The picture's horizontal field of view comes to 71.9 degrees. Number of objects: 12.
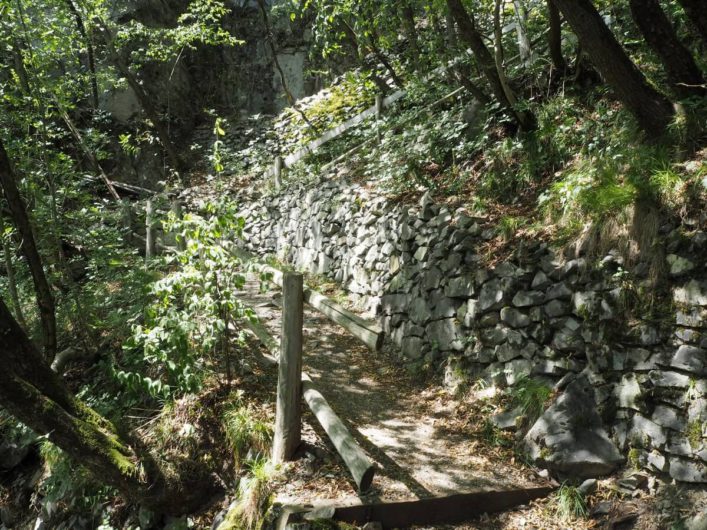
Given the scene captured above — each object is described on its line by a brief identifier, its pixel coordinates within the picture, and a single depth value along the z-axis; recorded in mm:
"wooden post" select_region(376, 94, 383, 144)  9688
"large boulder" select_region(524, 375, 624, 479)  3588
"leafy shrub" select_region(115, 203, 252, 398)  4039
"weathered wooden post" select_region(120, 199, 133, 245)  8281
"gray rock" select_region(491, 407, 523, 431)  4262
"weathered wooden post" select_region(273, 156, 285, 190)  11570
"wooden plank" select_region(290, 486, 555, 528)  3287
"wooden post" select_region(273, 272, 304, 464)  3824
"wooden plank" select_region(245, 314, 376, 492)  3311
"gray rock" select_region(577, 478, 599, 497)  3520
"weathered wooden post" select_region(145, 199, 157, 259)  8216
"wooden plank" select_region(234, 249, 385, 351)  3467
